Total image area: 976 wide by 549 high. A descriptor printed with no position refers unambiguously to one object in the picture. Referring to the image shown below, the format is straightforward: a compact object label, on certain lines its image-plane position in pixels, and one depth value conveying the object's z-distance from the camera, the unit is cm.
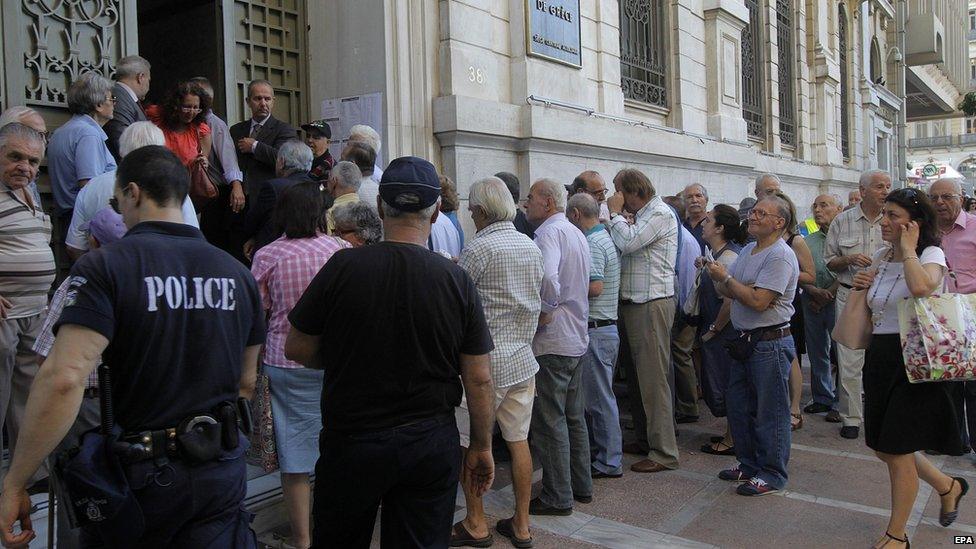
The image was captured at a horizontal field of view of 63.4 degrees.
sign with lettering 834
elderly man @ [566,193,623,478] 536
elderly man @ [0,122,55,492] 392
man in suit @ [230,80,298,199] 591
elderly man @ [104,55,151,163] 498
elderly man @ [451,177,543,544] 420
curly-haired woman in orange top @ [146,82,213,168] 529
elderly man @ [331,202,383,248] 413
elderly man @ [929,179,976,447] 602
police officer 231
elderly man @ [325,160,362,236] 470
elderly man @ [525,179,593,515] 476
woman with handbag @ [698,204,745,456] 605
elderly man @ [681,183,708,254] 734
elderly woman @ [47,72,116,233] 453
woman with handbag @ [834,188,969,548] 420
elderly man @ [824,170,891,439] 684
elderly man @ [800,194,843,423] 732
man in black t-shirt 276
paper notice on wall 713
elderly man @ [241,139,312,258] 509
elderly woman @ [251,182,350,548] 405
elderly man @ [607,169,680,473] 577
